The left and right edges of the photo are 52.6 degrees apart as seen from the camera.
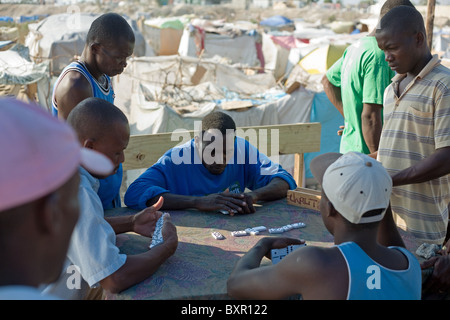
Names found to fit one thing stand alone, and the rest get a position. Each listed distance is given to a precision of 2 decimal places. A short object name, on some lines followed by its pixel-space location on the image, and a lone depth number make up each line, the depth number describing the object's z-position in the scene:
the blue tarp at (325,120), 9.63
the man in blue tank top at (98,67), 3.10
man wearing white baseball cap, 1.66
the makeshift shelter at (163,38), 25.75
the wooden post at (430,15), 5.93
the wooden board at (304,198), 3.01
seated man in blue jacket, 3.08
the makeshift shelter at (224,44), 21.95
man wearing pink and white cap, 0.95
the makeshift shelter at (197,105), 8.65
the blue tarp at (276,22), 39.93
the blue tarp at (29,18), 34.28
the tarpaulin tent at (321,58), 15.59
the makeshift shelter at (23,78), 10.55
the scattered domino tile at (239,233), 2.60
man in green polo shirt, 3.78
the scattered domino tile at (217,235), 2.56
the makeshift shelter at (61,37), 18.88
